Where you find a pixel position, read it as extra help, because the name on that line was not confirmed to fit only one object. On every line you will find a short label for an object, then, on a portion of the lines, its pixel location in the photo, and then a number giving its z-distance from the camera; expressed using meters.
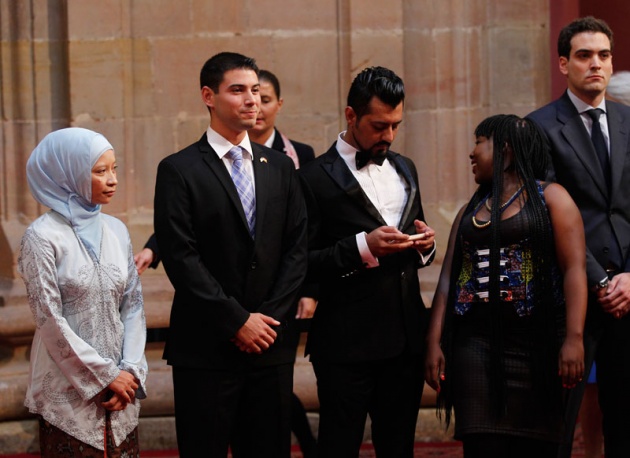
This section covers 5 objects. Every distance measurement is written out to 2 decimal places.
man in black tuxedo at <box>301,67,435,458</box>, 7.99
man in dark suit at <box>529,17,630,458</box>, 8.28
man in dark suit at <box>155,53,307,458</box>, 7.57
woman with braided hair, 7.75
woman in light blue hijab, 7.23
